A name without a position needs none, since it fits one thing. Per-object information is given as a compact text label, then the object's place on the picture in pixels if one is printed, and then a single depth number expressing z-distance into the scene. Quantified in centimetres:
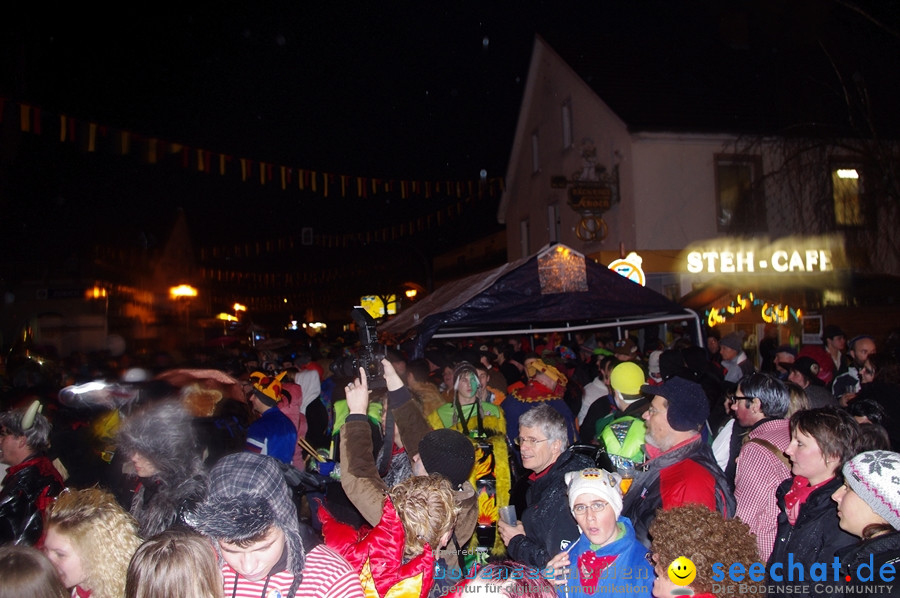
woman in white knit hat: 245
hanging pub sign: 1584
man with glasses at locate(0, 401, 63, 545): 363
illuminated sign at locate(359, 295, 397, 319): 1830
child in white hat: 281
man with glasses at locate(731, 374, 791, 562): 353
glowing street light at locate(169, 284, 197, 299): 2570
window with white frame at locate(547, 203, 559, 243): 2025
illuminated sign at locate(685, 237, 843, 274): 1454
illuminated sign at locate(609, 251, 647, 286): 1138
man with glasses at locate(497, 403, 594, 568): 341
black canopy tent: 699
